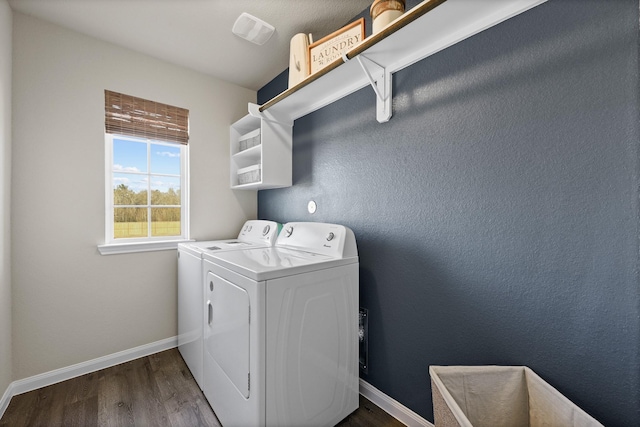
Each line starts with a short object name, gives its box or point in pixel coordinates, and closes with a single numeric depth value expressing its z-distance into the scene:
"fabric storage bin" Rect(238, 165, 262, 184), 2.23
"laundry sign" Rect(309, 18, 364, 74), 1.44
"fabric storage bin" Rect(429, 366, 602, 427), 0.98
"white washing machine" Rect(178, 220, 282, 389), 1.74
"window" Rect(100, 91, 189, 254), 2.05
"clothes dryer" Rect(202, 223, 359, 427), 1.19
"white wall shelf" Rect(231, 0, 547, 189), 1.08
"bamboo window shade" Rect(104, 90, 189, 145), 2.01
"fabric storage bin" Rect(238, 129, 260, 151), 2.29
